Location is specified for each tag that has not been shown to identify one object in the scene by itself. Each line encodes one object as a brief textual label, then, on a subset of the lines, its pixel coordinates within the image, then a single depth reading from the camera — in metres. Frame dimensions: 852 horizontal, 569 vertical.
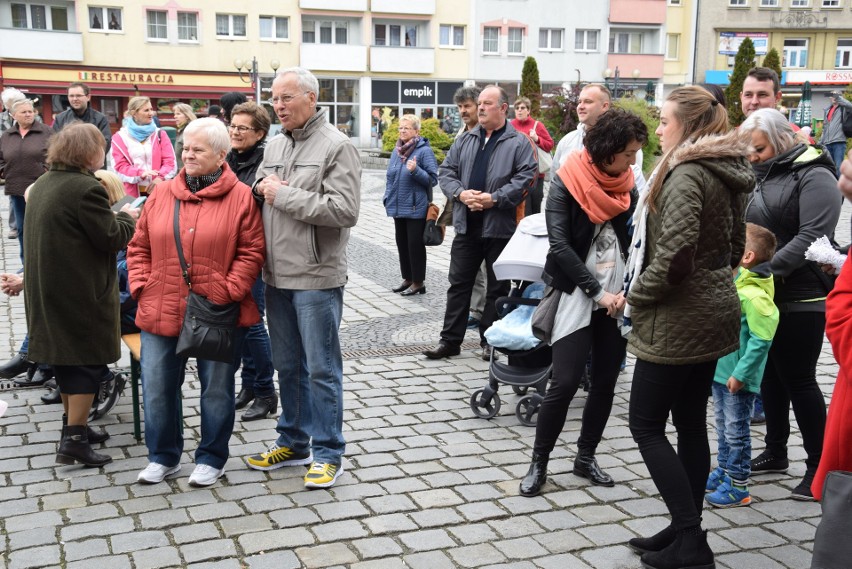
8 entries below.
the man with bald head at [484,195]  7.15
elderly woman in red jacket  4.65
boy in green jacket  4.60
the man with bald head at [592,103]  6.41
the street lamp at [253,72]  39.88
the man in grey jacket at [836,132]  17.05
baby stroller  6.01
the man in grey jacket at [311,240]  4.68
